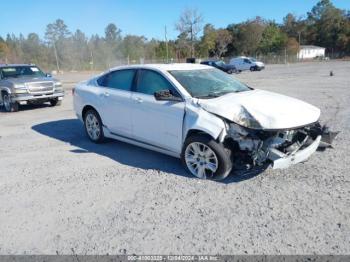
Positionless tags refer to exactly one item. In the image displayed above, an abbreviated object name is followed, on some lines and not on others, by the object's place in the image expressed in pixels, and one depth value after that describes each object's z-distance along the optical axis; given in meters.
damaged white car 4.41
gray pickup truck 11.62
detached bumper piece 5.29
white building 74.49
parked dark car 35.69
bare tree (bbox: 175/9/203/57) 67.62
